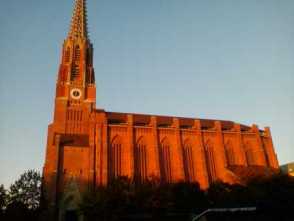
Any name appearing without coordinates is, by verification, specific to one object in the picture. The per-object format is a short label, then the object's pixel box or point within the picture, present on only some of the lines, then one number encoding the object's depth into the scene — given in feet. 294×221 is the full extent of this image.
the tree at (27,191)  123.44
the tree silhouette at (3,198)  121.52
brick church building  141.79
